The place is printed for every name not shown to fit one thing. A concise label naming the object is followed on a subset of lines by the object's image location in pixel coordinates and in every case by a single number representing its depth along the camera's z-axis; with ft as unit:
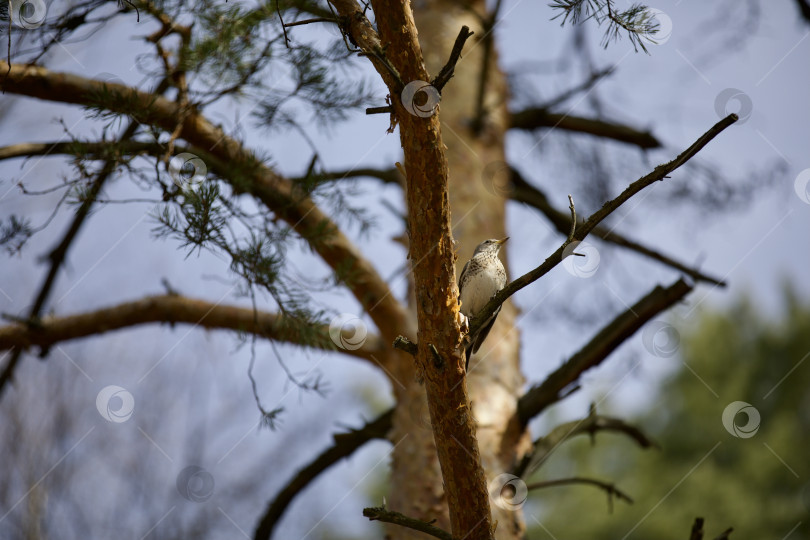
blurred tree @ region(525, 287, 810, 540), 65.05
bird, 17.08
